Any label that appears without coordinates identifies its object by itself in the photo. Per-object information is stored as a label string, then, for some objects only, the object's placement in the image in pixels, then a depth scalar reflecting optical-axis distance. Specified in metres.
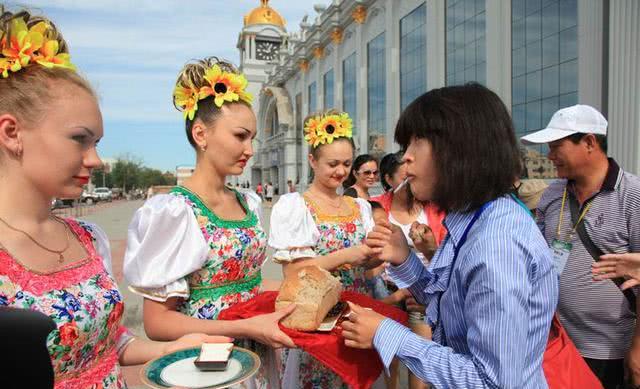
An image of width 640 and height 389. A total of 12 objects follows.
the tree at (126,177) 74.44
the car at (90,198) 39.25
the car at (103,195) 47.77
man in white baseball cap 2.49
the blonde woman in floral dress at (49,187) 1.23
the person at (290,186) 30.83
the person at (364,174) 5.20
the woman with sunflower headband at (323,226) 2.59
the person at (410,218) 2.89
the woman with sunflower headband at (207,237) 1.79
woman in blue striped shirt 1.26
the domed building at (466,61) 6.85
